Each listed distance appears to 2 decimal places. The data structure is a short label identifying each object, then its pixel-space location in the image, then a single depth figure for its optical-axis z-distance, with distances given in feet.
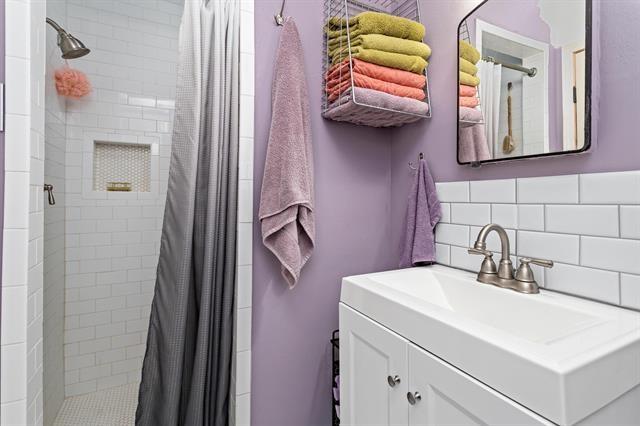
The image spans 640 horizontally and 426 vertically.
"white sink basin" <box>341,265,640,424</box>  1.72
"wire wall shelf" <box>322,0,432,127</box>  3.91
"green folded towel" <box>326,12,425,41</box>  3.89
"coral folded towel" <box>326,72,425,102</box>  3.86
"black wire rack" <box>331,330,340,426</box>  4.44
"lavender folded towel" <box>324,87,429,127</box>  3.83
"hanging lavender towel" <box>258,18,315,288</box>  3.86
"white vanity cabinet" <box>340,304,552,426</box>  2.00
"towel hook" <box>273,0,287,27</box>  4.26
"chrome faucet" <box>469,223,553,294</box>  3.04
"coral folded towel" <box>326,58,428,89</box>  3.87
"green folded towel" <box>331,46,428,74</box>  3.85
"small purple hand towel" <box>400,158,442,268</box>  4.30
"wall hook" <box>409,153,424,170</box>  4.59
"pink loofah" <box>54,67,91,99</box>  5.88
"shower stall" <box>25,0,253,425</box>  6.07
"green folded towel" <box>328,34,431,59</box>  3.85
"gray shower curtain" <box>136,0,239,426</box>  3.92
